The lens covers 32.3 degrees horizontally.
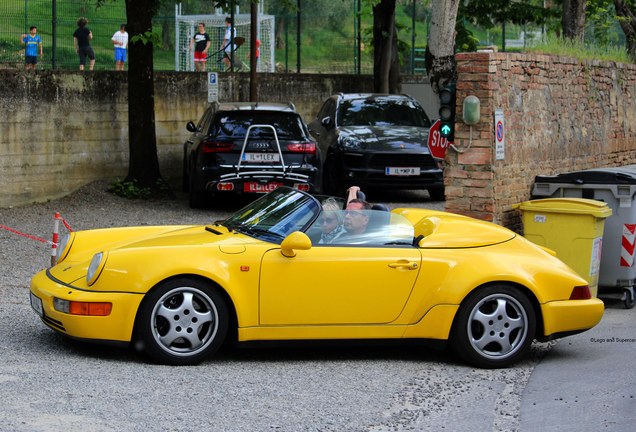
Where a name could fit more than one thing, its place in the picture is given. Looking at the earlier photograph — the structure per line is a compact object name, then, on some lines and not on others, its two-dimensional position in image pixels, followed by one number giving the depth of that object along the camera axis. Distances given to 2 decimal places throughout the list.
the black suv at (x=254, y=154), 16.42
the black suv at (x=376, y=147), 18.19
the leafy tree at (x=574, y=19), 21.69
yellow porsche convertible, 7.62
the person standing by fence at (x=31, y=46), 18.73
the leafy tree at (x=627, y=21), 23.42
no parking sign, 12.02
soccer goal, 22.58
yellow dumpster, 10.99
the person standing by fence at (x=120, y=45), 20.19
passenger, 8.12
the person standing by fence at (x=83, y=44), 19.77
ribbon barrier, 9.92
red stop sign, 12.46
